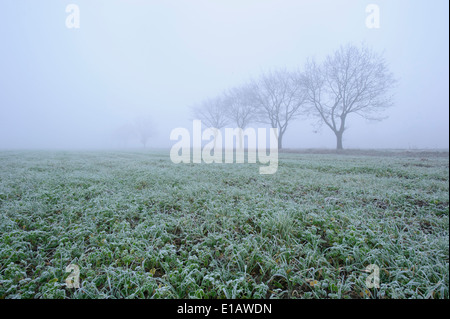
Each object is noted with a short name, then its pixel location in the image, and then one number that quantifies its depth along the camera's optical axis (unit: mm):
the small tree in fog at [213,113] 36594
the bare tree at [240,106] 31391
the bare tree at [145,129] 65750
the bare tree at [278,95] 27484
